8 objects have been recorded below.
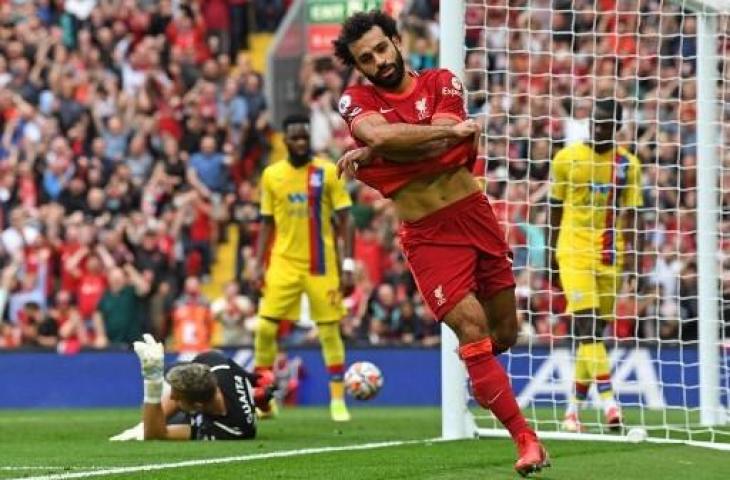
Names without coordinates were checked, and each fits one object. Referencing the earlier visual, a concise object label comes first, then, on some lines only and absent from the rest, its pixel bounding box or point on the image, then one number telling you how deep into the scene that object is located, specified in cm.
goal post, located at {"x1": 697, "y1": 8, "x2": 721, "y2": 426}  1457
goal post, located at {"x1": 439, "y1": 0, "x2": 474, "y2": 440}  1273
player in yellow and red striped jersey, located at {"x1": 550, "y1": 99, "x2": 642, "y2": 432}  1423
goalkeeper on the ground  1255
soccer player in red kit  960
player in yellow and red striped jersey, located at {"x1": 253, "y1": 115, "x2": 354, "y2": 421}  1580
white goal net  1436
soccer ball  1576
